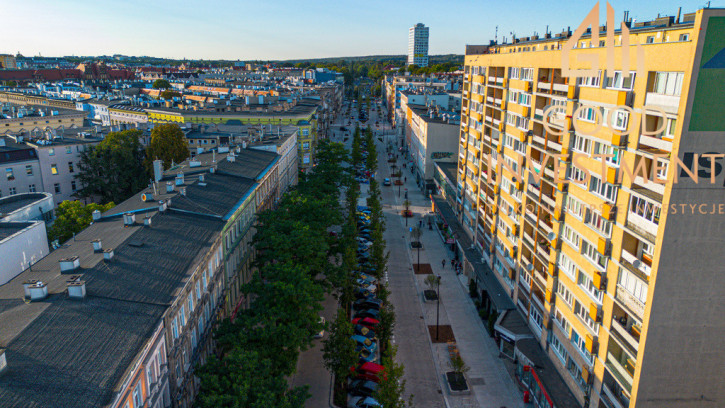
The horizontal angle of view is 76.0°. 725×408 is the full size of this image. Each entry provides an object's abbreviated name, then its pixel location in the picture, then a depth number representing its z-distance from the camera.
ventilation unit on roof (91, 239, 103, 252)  31.27
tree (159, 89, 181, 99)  137.51
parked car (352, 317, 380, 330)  44.59
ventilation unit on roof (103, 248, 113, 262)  29.61
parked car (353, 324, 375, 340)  42.97
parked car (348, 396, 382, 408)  34.22
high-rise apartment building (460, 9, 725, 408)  21.81
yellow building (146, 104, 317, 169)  89.62
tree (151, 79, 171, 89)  181.00
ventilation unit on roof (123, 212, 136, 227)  35.53
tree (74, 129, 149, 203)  70.31
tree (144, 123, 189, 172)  69.94
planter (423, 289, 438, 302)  50.72
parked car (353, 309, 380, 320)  46.56
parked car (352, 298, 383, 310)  48.31
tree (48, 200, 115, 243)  46.20
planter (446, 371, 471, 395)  36.34
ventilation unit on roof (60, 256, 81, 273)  28.08
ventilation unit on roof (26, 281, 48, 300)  24.73
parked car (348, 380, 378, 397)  36.03
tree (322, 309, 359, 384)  34.25
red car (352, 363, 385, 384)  37.34
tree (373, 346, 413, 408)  29.64
